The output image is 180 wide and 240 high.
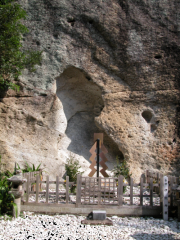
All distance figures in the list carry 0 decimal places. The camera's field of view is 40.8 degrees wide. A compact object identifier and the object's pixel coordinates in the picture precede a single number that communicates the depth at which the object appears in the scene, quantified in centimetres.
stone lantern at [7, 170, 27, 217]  512
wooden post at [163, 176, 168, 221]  524
